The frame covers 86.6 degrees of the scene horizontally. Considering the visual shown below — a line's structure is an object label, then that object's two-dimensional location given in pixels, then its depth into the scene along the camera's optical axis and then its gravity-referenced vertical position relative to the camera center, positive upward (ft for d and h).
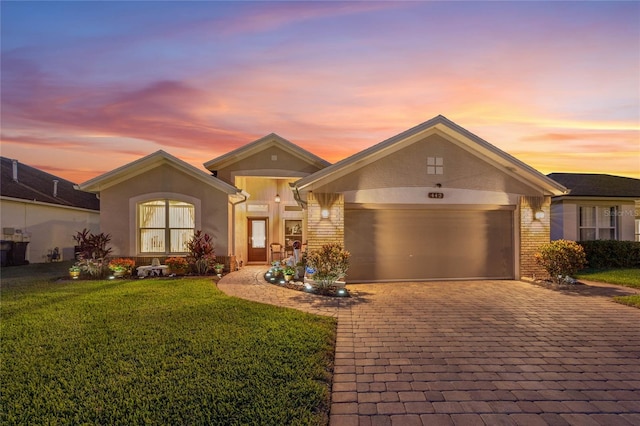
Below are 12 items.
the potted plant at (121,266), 42.27 -5.74
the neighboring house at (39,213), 58.75 +1.60
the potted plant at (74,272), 42.16 -6.36
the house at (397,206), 37.47 +1.63
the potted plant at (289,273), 38.47 -6.03
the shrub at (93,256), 42.57 -4.44
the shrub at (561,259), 36.52 -4.35
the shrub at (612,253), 49.67 -5.07
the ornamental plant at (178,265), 43.47 -5.69
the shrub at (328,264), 32.68 -4.27
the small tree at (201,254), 43.37 -4.31
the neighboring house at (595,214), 54.13 +0.80
